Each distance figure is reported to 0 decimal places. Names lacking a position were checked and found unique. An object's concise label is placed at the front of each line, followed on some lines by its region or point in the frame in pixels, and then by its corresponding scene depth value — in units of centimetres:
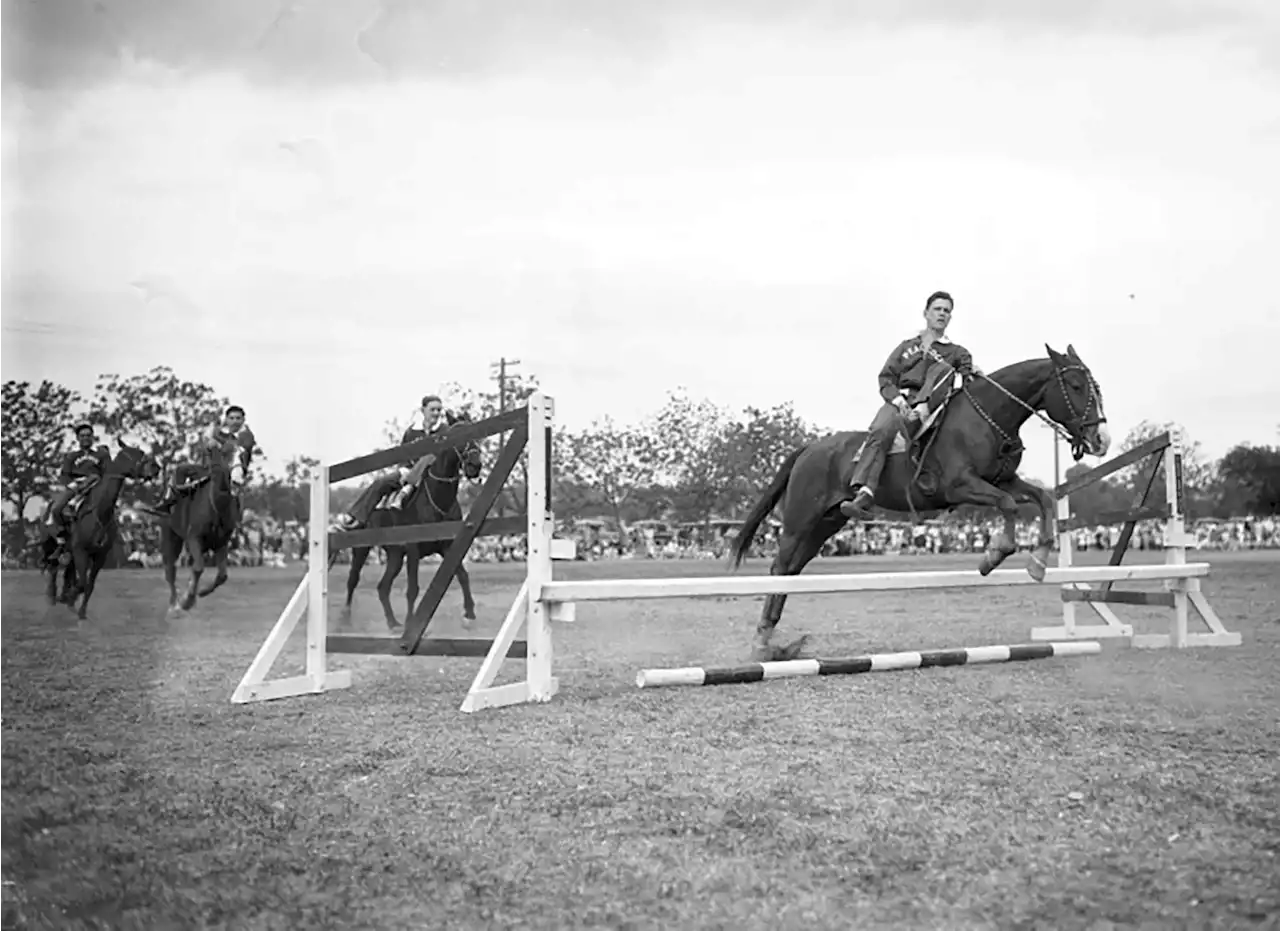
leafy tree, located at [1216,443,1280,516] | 3481
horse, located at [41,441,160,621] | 1261
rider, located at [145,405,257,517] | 1137
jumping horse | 799
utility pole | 2922
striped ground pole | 603
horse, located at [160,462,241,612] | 1188
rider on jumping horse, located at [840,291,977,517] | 825
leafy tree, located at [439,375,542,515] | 2984
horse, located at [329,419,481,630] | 992
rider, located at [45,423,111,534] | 1262
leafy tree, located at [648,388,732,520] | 4147
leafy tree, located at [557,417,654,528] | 3988
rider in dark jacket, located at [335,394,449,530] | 962
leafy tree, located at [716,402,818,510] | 4075
